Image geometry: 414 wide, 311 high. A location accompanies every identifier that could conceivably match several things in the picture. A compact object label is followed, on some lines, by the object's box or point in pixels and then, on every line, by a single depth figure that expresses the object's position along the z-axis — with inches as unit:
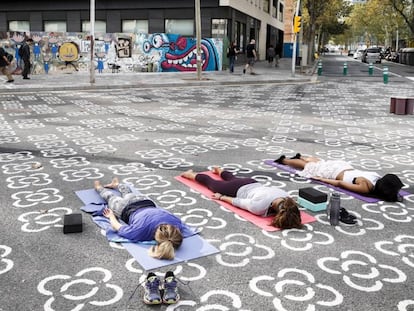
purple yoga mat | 240.2
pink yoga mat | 203.6
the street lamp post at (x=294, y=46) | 1049.1
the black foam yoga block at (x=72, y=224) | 191.9
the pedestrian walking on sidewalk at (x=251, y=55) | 1064.2
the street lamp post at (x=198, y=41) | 883.2
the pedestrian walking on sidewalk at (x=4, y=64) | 812.6
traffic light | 1049.5
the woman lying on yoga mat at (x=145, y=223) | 171.5
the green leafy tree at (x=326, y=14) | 1456.6
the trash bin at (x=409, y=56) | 1955.7
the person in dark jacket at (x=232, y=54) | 1144.2
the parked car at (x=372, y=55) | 2128.4
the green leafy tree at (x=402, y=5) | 1950.1
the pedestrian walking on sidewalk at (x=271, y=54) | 1432.9
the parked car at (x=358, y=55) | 2856.3
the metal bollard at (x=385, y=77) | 1000.7
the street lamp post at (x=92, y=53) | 756.0
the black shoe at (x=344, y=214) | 210.7
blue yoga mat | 167.0
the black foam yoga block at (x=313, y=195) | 221.5
